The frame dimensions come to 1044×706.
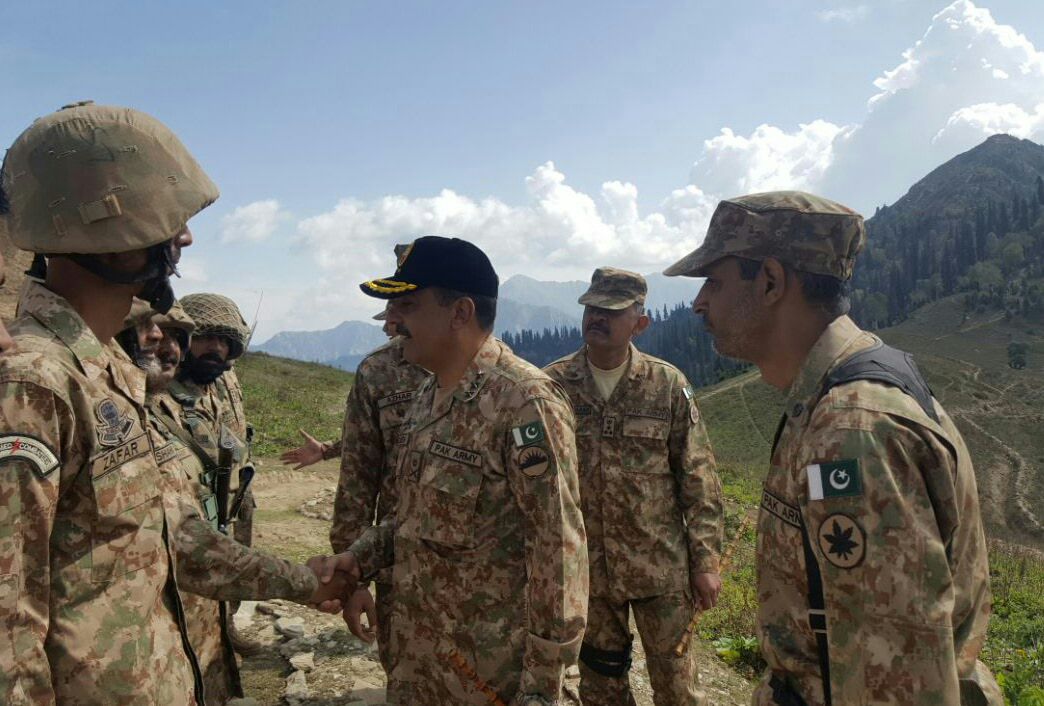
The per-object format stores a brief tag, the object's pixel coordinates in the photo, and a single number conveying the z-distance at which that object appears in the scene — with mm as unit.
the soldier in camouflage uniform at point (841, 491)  1511
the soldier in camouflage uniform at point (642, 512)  4133
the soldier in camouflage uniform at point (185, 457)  3449
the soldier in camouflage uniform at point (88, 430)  1660
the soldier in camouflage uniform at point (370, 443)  4066
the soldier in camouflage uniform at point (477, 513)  2469
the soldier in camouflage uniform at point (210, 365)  4543
